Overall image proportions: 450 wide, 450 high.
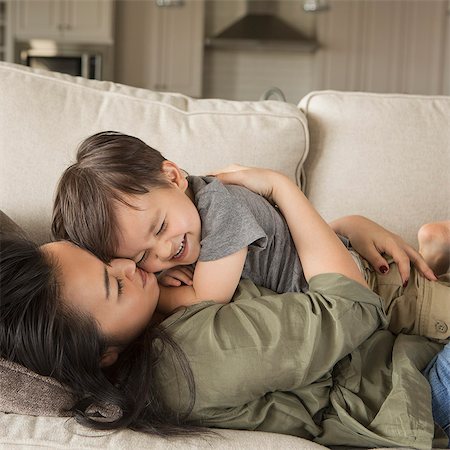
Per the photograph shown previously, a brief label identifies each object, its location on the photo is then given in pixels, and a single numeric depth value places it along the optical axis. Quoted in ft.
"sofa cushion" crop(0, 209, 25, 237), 5.64
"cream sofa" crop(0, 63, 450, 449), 6.50
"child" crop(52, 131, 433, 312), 5.27
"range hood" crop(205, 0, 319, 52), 23.65
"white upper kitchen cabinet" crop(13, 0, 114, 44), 22.61
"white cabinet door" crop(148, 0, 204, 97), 23.80
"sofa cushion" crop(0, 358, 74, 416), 4.87
